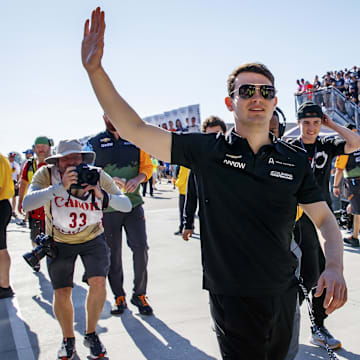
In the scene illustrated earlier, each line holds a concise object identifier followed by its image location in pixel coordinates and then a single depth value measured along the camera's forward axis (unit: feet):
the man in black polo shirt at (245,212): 6.41
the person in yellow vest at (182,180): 26.70
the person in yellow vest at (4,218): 17.28
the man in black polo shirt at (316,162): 11.53
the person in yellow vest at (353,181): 24.53
